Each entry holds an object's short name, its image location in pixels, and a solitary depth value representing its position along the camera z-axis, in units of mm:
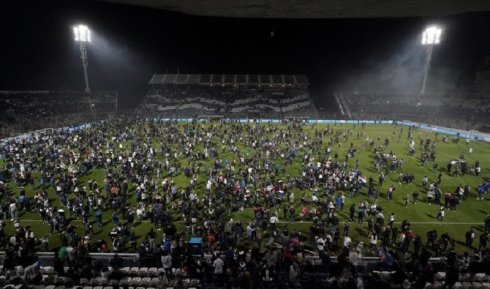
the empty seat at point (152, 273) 12180
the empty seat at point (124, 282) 11078
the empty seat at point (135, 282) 11336
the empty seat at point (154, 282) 11383
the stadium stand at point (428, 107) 55475
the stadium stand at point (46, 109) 49819
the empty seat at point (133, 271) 12117
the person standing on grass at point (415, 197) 23141
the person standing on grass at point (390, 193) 24359
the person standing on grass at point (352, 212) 20391
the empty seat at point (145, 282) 11352
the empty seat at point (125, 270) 12072
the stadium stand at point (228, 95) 70812
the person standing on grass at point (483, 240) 15643
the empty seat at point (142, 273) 12172
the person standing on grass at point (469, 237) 17188
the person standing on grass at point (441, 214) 20281
